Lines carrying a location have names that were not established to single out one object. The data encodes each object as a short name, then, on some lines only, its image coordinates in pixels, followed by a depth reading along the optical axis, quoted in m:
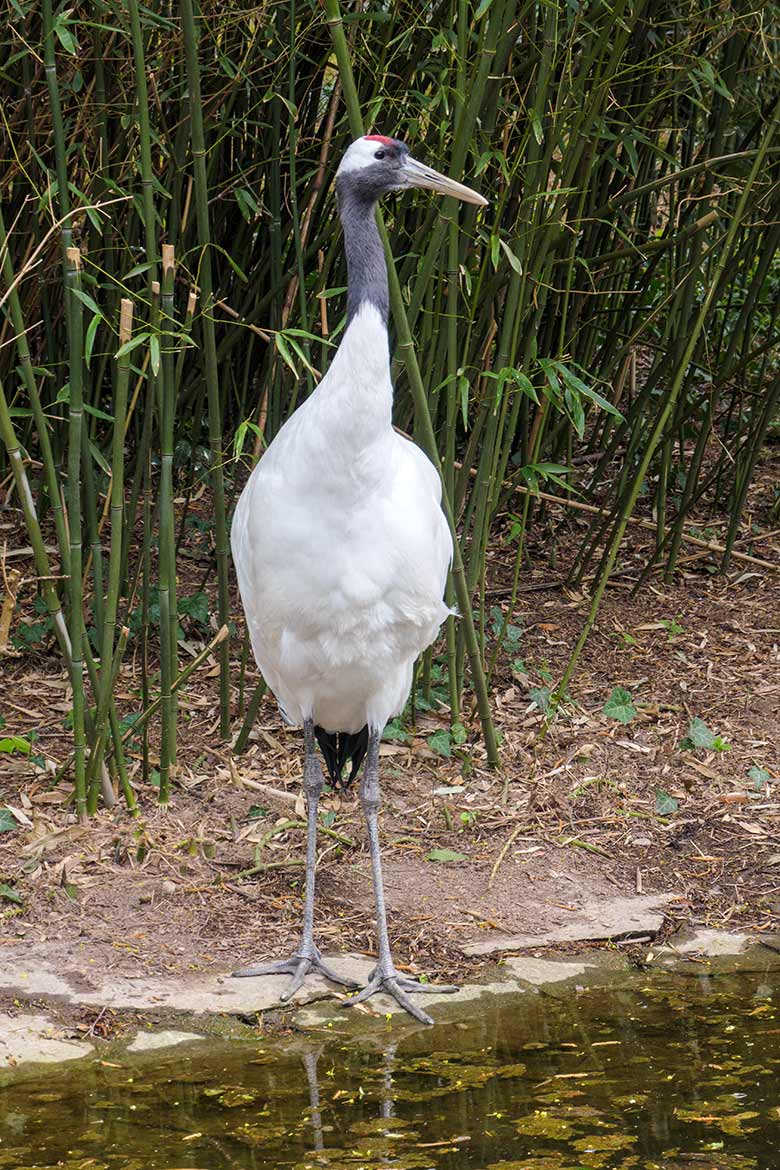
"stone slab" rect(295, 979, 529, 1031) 6.79
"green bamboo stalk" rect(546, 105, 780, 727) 8.70
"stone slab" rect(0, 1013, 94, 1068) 6.17
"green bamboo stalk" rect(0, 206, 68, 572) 7.33
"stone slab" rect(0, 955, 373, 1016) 6.69
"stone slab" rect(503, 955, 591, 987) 7.13
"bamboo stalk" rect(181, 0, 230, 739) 7.25
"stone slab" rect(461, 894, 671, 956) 7.48
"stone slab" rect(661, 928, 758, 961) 7.40
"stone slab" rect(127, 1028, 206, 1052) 6.34
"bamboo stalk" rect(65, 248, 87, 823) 7.47
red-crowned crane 6.84
